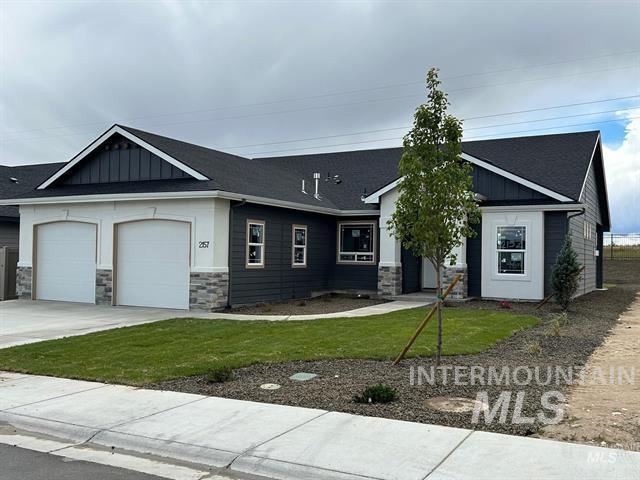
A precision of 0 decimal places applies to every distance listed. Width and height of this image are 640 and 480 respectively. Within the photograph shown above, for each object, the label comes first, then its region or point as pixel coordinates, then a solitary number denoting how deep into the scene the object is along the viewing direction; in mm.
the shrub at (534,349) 10117
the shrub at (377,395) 7098
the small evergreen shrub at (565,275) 16141
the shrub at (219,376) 8266
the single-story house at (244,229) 16719
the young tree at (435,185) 8602
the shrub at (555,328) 12093
